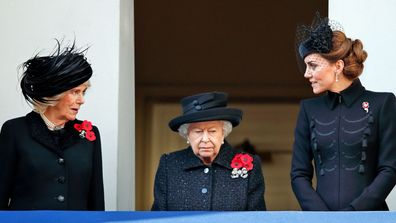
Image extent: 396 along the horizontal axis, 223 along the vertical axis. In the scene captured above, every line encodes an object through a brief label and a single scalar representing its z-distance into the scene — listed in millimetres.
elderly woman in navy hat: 11703
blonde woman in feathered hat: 11789
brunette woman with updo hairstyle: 11328
